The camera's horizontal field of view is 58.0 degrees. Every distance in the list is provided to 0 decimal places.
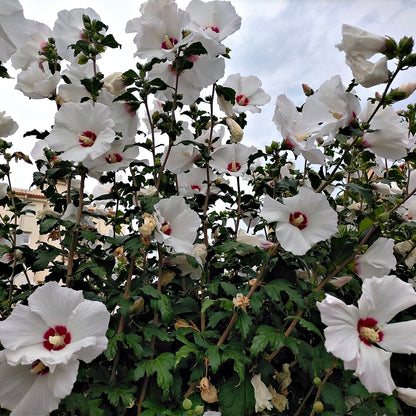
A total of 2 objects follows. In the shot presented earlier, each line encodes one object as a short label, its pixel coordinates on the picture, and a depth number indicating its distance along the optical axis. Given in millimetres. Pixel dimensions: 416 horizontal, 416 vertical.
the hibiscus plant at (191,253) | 397
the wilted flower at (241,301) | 456
